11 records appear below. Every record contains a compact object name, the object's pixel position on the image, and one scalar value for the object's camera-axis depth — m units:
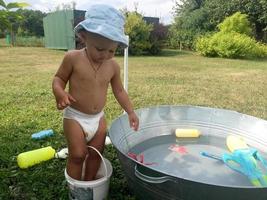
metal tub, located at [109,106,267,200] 1.23
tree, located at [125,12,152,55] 7.56
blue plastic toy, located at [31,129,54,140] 1.64
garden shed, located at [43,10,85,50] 8.25
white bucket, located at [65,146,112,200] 1.02
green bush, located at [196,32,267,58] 7.29
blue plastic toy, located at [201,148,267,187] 1.29
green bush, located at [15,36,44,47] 11.83
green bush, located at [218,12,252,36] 8.42
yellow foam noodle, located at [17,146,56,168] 1.35
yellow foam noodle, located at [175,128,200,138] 1.60
